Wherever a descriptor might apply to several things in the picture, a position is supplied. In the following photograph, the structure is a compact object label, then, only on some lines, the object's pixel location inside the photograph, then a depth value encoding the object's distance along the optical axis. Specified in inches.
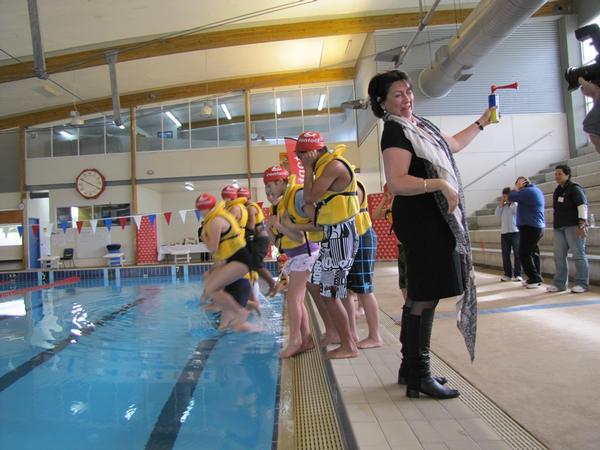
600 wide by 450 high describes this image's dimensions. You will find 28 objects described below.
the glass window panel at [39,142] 668.7
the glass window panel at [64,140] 665.6
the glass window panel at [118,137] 660.7
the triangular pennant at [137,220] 576.8
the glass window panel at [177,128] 657.6
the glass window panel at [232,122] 654.5
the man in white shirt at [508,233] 255.0
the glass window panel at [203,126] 654.5
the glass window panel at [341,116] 646.5
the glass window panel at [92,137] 662.5
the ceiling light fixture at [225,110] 658.2
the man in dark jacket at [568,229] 194.9
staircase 251.9
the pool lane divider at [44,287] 369.1
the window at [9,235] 663.1
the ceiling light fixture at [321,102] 652.1
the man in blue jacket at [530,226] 220.5
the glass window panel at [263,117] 655.8
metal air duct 270.1
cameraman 53.6
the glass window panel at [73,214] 652.7
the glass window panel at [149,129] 657.6
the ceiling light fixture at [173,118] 666.8
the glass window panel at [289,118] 658.8
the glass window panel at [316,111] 650.8
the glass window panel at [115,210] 649.0
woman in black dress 72.7
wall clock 644.1
